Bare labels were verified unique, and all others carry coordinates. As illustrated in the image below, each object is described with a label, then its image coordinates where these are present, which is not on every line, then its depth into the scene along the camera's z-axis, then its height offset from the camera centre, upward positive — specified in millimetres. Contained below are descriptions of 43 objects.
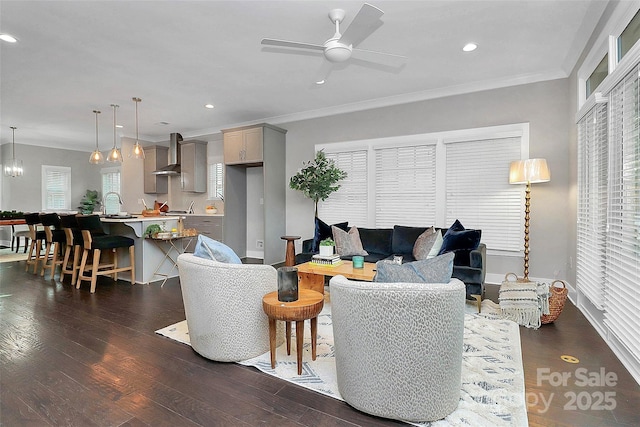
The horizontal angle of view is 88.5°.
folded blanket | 3051 -901
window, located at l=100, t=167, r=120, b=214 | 9346 +767
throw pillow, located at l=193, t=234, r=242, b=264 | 2432 -319
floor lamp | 3867 +399
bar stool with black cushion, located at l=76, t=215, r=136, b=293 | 4359 -483
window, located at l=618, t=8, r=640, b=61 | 2344 +1300
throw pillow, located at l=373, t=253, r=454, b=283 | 1711 -328
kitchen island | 4773 -585
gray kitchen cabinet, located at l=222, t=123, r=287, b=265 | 6023 +446
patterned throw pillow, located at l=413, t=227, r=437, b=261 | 4023 -439
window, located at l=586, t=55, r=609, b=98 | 2951 +1296
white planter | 3666 -462
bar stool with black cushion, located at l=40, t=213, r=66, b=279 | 5195 -442
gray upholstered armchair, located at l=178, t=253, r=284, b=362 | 2277 -684
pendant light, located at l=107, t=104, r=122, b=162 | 5141 +836
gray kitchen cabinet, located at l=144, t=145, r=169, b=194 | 7719 +984
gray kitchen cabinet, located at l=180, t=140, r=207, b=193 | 7180 +949
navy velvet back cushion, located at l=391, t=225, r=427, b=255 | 4430 -412
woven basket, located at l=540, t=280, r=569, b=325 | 3029 -882
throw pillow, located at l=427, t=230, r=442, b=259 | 3839 -457
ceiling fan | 2414 +1396
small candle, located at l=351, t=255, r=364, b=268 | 3451 -561
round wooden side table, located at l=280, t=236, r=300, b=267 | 4148 -560
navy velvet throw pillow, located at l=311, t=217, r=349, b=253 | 4668 -349
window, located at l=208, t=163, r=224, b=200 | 7242 +617
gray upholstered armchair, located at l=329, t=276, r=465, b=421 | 1598 -683
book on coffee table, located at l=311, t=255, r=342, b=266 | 3572 -560
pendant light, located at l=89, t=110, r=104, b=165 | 5279 +832
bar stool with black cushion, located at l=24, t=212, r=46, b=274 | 5785 -461
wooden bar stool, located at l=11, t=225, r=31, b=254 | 6939 -554
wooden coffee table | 3260 -643
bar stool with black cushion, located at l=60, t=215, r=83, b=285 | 4645 -455
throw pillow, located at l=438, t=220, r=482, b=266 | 3531 -380
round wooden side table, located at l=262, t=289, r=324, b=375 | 2127 -679
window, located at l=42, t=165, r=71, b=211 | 9000 +596
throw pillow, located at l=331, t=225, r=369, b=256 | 4480 -470
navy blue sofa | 3400 -532
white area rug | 1772 -1105
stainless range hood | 7418 +1198
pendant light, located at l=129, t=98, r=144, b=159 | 5183 +919
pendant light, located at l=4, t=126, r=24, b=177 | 7871 +1049
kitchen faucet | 8703 +138
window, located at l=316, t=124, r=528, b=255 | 4496 +391
